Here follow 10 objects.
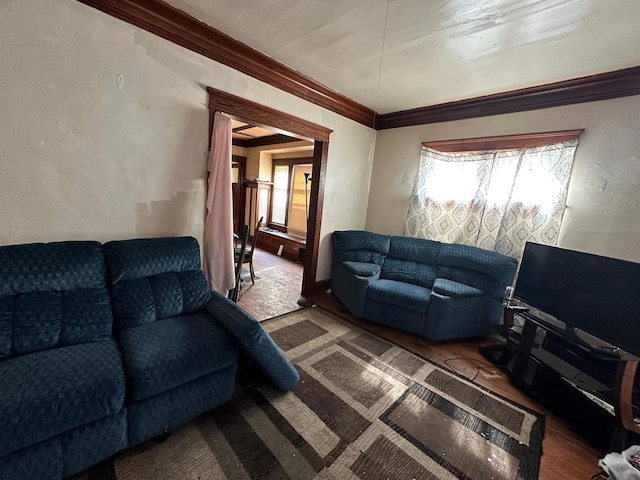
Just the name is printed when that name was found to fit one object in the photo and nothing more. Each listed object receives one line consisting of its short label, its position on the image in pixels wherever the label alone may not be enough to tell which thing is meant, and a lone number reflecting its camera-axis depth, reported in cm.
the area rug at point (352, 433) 133
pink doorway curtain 224
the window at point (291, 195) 556
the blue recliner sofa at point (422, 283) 263
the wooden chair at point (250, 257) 363
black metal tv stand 149
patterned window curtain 250
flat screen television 161
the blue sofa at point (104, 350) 108
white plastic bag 122
